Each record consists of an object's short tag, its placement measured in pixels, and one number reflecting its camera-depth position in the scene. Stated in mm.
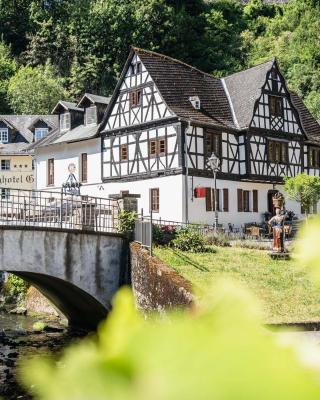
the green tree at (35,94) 60062
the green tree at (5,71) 63156
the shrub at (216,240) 22844
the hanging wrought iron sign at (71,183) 37906
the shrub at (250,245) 22781
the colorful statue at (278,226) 20297
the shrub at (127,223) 20547
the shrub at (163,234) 20797
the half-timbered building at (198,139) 31219
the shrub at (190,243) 20656
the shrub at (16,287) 28391
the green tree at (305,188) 29375
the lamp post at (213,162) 25788
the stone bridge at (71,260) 18516
